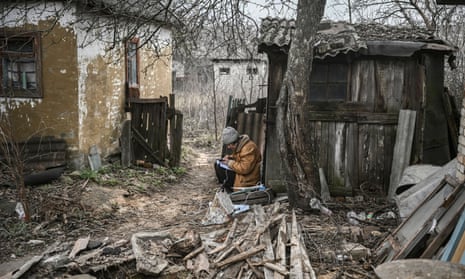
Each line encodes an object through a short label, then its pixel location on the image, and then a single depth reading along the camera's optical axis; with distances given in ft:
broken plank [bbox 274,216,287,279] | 14.35
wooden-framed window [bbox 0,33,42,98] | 29.48
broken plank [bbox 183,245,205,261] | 16.26
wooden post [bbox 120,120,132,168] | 34.24
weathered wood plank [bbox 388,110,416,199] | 24.17
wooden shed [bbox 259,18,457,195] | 24.45
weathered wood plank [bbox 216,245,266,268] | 15.47
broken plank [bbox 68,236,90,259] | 16.96
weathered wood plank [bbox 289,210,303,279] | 14.23
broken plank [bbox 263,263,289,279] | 14.18
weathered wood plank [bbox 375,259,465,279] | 9.30
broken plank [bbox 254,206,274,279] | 14.57
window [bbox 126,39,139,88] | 36.55
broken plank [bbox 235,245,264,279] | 14.77
